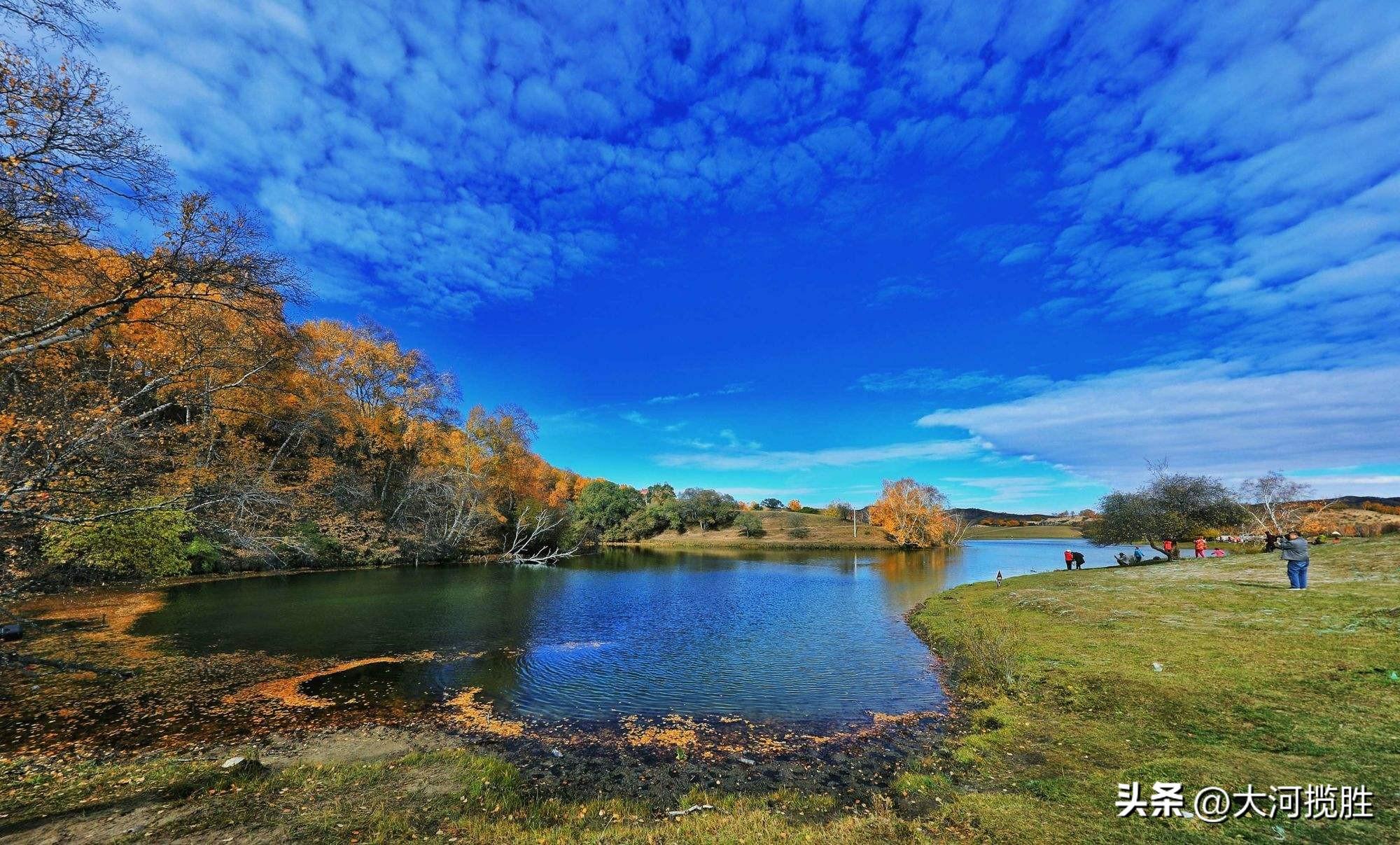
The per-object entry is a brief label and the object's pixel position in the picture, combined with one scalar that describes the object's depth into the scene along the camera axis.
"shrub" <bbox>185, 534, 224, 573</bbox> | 39.34
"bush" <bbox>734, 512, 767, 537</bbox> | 128.25
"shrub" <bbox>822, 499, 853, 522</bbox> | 150.25
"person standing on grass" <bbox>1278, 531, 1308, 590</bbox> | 20.20
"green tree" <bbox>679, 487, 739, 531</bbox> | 132.62
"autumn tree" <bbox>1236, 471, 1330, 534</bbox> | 48.34
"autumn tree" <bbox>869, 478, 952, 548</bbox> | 104.88
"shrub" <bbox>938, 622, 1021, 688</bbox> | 16.20
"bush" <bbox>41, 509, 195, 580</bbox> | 23.77
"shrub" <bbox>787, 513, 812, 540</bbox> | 124.81
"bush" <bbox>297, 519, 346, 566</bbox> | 50.66
